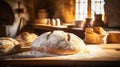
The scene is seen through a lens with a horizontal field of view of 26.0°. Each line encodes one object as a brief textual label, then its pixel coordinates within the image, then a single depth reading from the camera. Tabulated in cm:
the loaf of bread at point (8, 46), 250
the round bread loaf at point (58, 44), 251
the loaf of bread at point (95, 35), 325
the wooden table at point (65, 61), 223
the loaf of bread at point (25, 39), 299
